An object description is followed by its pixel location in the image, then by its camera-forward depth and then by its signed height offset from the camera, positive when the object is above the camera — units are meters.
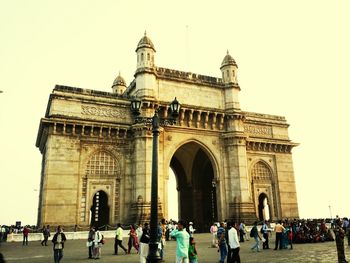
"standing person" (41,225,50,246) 21.55 -0.92
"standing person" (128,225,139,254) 16.71 -1.05
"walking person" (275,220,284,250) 16.90 -0.83
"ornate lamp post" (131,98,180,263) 9.30 +0.99
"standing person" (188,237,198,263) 10.21 -1.11
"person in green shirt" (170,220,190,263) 9.37 -0.80
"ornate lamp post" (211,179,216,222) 37.50 +1.53
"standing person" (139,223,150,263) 11.64 -0.95
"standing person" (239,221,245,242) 22.17 -1.08
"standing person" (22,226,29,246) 22.14 -0.96
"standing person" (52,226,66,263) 12.03 -0.91
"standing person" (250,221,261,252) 16.36 -0.93
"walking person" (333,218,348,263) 10.26 -0.88
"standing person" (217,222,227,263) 11.51 -1.03
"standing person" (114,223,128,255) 16.12 -0.99
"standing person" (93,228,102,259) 14.57 -1.14
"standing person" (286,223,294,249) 17.09 -0.98
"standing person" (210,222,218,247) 18.98 -1.05
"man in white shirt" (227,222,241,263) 11.11 -0.98
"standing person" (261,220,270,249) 17.66 -0.95
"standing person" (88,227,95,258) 14.80 -0.98
